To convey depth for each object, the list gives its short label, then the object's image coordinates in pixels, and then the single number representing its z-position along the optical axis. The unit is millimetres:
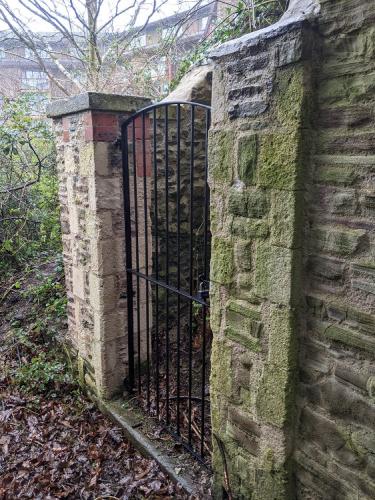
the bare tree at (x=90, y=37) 6707
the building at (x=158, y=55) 7121
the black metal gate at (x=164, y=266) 2996
